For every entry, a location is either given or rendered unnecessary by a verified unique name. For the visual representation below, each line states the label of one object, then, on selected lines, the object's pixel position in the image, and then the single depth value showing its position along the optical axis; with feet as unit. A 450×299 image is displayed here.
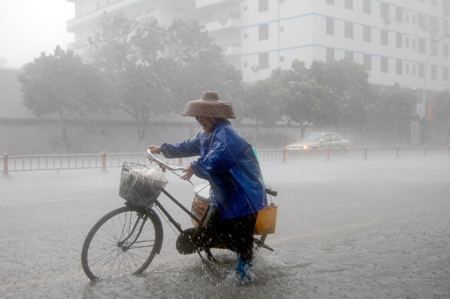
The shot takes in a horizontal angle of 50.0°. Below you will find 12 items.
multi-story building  143.64
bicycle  11.89
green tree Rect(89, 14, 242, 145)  93.20
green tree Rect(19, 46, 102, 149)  85.87
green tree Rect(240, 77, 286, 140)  107.04
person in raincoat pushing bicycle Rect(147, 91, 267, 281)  11.62
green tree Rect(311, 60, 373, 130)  119.14
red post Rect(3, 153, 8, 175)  43.65
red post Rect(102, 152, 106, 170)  49.49
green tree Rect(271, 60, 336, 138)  110.42
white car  78.64
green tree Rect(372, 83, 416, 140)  134.31
